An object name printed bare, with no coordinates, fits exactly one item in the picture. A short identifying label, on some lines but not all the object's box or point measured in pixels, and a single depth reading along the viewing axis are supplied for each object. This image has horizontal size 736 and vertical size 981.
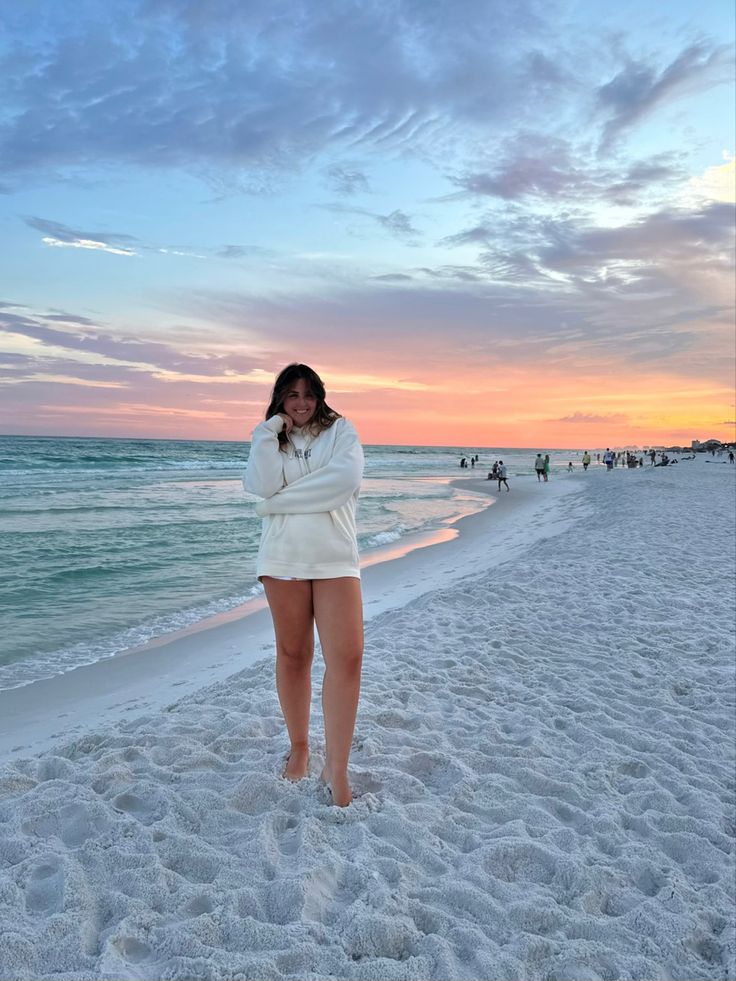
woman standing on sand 3.27
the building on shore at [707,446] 111.05
